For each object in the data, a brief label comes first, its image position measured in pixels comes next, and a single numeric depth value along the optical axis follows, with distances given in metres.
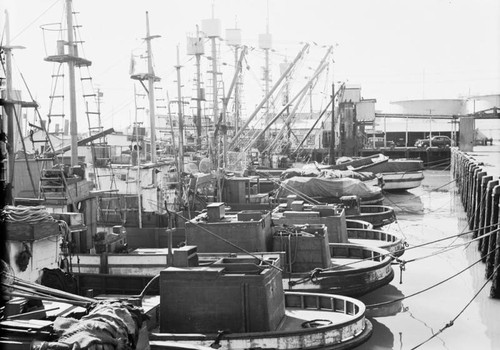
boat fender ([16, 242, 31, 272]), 13.95
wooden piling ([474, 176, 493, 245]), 26.12
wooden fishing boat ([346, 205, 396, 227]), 30.94
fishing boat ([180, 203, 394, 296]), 18.09
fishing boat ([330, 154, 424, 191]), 51.94
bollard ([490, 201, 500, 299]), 18.98
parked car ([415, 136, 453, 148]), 79.44
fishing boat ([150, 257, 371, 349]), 13.01
